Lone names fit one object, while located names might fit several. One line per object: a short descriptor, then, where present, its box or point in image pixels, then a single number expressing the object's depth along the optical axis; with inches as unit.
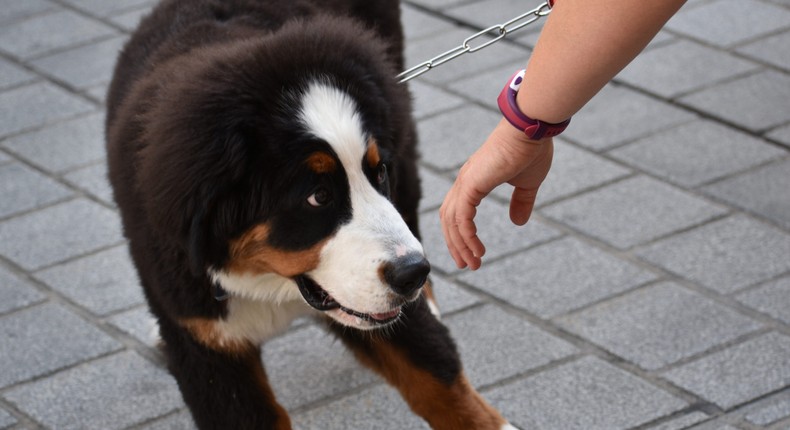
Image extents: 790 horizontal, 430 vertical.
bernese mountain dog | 105.6
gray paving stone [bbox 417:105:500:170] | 195.8
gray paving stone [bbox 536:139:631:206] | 183.0
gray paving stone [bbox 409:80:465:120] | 211.8
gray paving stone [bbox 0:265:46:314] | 163.8
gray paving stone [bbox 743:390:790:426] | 130.0
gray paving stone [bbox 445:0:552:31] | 241.1
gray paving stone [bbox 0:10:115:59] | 244.8
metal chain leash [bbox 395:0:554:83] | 117.9
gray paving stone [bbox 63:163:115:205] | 190.7
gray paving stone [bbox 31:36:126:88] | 229.0
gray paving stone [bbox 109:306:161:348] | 155.2
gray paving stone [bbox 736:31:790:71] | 216.7
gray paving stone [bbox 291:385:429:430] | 137.0
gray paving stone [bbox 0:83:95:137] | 215.6
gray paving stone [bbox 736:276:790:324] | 149.7
